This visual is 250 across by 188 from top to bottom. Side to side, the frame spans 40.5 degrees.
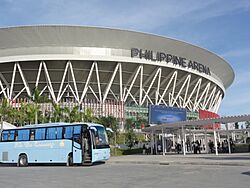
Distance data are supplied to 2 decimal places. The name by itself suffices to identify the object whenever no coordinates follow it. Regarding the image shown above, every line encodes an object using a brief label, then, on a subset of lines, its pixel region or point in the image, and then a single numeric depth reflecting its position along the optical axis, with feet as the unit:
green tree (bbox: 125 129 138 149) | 136.65
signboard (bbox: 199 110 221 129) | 190.49
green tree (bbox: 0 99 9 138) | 142.02
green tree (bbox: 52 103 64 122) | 143.26
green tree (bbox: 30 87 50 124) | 140.81
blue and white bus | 66.69
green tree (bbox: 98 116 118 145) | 153.69
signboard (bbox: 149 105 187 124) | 140.67
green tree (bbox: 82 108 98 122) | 145.38
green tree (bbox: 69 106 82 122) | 141.08
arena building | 164.86
